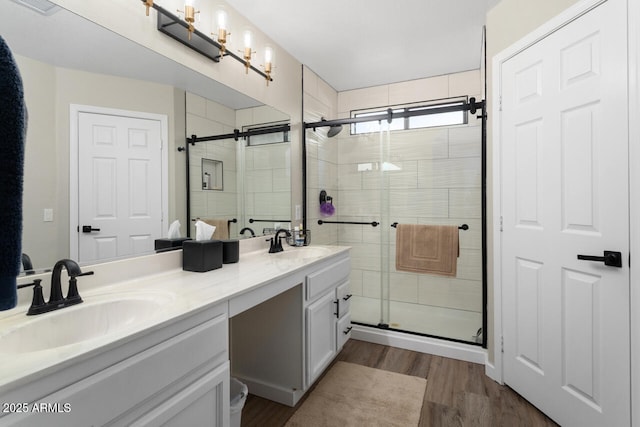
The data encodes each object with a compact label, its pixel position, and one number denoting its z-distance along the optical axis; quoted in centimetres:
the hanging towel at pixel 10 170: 42
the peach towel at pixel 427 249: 252
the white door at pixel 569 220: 138
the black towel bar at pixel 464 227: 257
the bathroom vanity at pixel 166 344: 68
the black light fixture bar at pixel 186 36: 155
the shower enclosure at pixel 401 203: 259
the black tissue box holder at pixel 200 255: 155
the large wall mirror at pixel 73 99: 109
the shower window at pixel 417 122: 272
